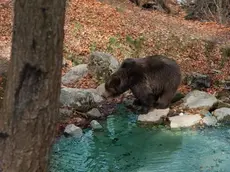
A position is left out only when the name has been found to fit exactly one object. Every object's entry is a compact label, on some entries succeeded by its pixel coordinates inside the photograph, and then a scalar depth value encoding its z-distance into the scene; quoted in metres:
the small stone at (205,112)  9.38
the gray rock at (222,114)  9.25
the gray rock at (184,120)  8.84
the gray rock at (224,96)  10.52
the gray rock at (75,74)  11.03
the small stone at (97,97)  9.92
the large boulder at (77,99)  9.24
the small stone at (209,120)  9.02
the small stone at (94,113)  9.16
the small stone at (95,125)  8.65
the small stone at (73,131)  8.18
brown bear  9.05
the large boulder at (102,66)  11.21
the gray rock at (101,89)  10.33
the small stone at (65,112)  8.89
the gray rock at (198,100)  9.68
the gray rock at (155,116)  9.06
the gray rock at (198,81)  11.52
